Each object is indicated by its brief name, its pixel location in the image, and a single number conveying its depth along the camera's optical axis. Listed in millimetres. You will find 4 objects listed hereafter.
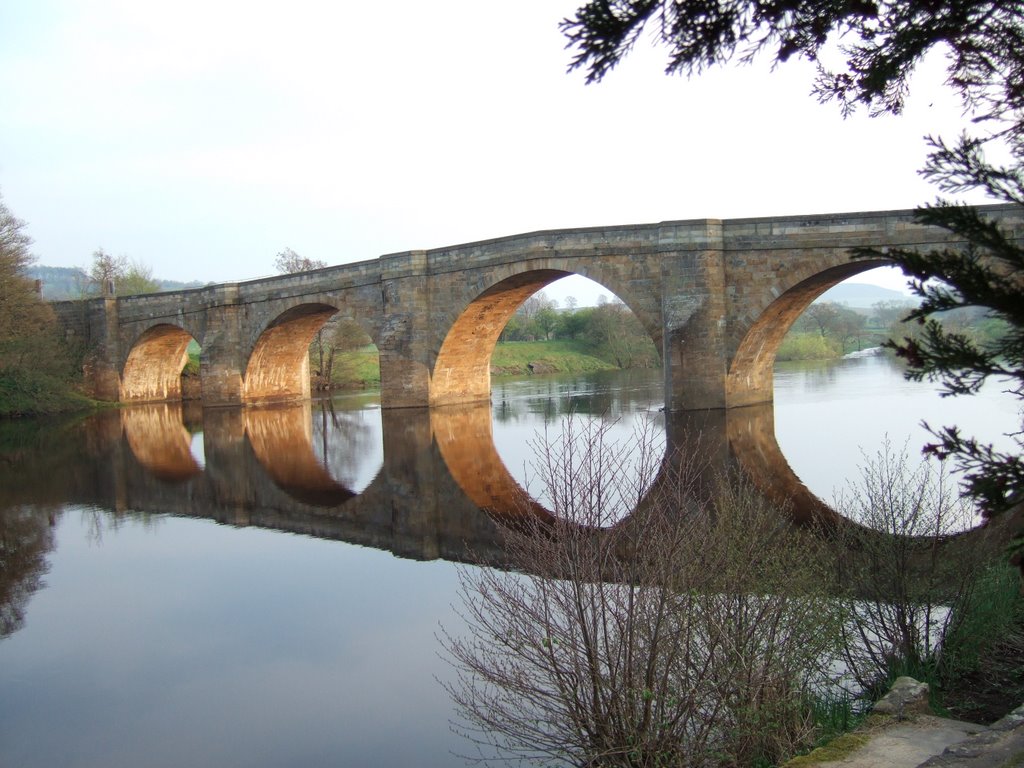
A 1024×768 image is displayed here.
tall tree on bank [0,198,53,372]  28031
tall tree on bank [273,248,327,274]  39719
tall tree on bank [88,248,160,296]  51000
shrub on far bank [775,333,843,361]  50562
